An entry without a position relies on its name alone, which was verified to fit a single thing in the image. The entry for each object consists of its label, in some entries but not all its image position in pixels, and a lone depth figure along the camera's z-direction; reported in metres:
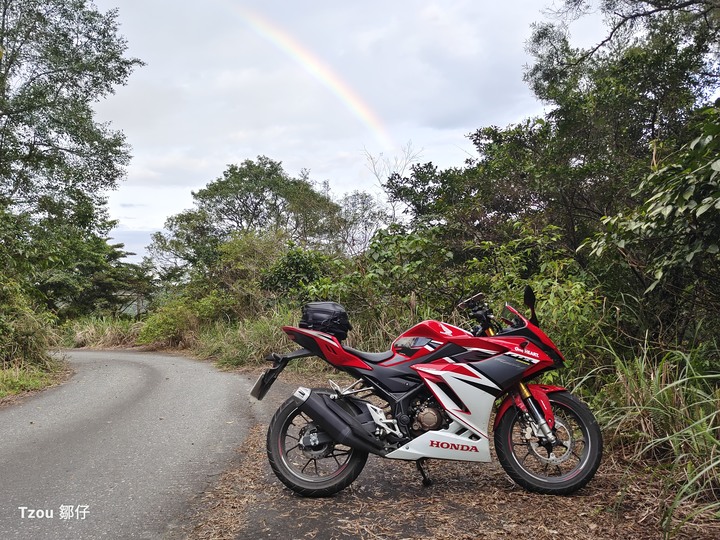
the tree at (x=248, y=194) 26.75
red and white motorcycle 2.94
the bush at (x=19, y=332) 7.77
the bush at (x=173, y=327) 14.10
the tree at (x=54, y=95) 12.78
